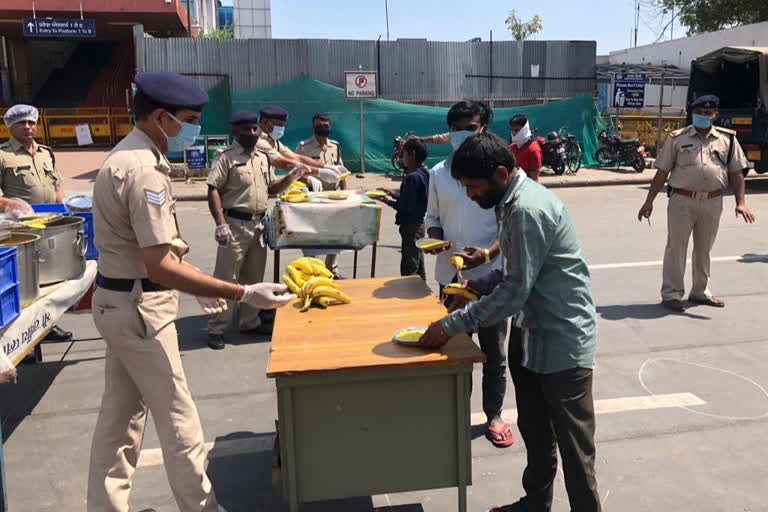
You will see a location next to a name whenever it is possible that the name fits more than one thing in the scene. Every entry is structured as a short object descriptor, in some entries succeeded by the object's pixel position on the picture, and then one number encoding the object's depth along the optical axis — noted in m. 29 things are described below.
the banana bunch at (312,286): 3.64
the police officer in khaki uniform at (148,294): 2.79
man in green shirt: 2.77
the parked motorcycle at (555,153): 17.02
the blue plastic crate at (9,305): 3.50
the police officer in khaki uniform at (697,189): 6.50
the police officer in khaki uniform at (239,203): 6.00
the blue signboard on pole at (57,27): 21.41
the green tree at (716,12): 31.80
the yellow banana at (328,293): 3.64
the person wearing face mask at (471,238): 4.04
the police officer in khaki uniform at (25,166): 6.11
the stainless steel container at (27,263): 3.93
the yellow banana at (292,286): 3.81
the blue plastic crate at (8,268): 3.52
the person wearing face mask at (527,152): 7.24
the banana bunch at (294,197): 6.21
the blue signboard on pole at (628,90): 17.94
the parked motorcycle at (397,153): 16.66
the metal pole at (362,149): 17.17
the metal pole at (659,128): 17.92
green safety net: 17.23
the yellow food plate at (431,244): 3.86
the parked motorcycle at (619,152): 17.66
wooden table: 2.87
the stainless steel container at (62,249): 4.35
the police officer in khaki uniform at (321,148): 8.15
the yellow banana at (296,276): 3.91
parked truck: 14.51
